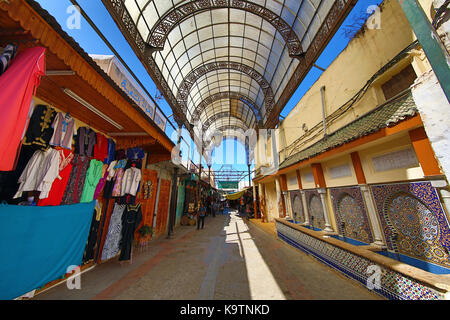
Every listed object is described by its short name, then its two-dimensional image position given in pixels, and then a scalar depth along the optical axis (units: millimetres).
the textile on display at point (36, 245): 2105
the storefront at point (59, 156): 1605
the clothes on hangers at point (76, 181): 2963
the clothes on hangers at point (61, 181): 2646
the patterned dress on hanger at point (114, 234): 3812
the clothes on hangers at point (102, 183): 3566
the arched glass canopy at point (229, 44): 6279
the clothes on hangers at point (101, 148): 3504
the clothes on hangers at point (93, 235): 3530
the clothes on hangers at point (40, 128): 2301
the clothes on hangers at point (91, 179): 3301
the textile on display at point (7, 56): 1550
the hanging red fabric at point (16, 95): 1494
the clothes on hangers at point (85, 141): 3096
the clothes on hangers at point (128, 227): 3995
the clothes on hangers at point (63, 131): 2579
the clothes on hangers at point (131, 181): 4039
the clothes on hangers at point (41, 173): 2223
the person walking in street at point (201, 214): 9387
